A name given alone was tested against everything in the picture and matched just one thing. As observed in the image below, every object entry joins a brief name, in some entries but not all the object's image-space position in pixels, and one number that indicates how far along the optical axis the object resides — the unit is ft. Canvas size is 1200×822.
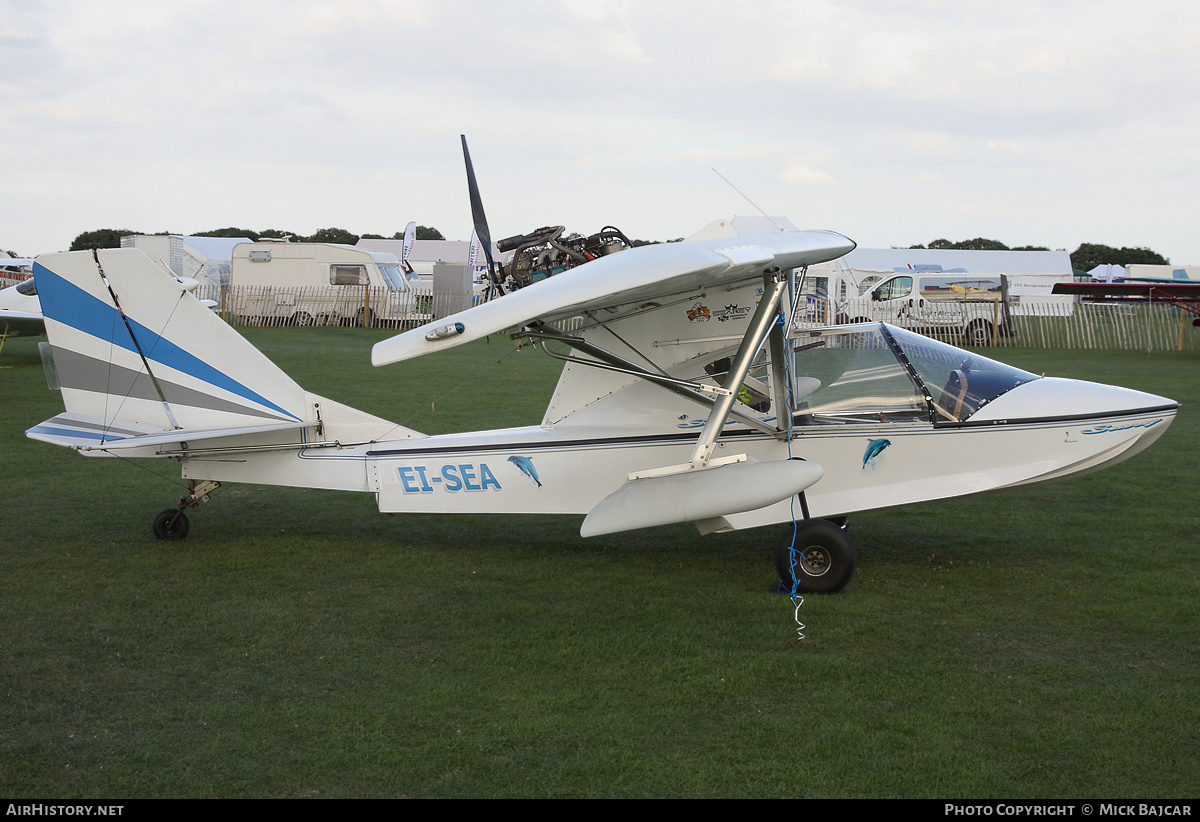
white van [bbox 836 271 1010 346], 99.19
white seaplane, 18.79
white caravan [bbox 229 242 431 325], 115.03
